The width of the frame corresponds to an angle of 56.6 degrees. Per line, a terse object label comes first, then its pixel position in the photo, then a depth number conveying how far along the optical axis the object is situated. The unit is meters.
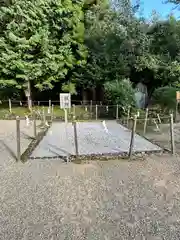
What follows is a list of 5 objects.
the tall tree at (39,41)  8.89
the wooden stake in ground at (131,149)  3.75
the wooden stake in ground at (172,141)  3.91
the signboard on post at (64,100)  3.97
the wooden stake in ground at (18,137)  3.66
